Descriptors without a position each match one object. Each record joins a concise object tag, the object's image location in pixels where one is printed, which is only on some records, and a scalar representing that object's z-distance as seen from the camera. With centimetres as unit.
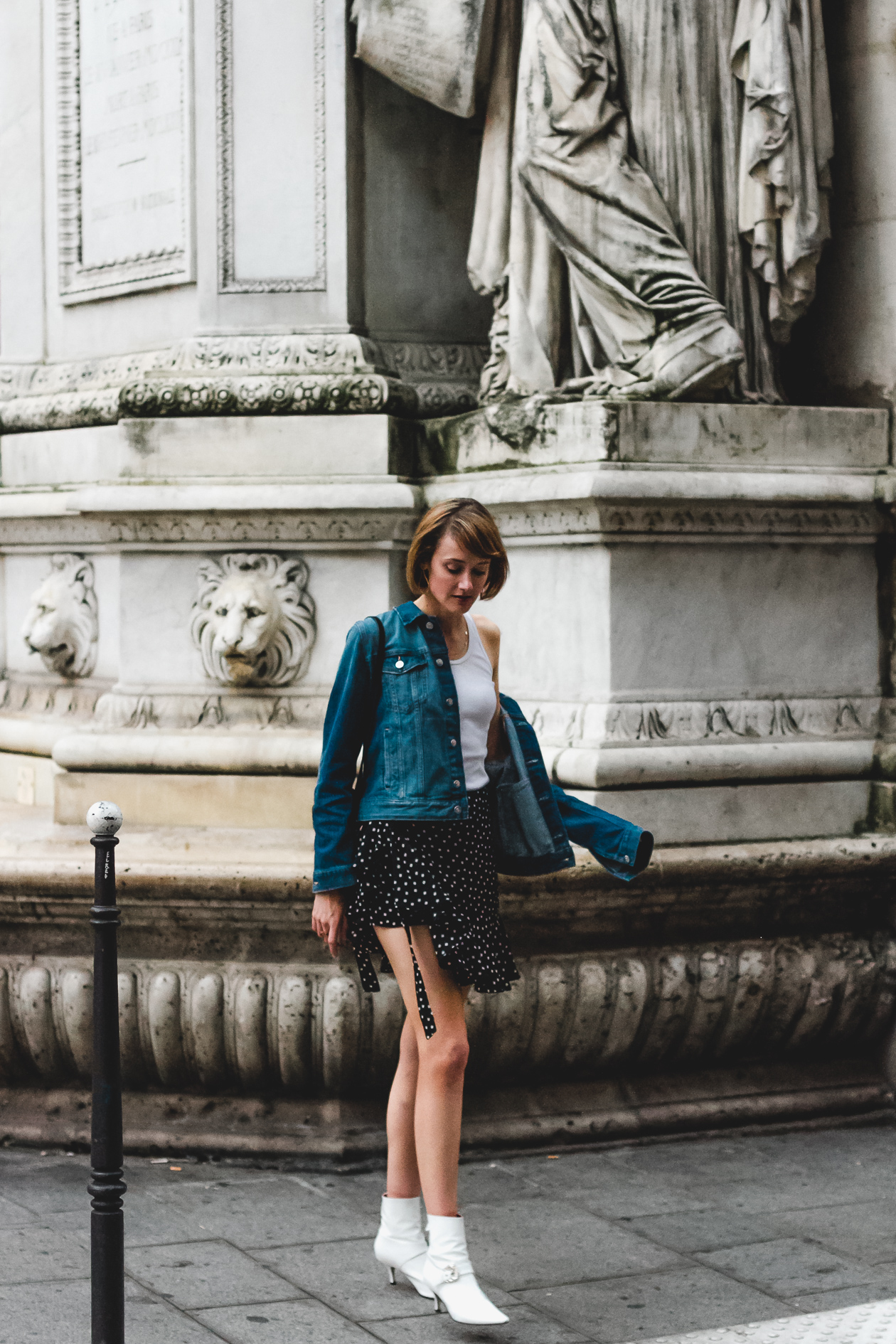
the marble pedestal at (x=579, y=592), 553
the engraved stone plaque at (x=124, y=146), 630
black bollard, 344
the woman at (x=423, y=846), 418
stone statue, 573
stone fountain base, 536
